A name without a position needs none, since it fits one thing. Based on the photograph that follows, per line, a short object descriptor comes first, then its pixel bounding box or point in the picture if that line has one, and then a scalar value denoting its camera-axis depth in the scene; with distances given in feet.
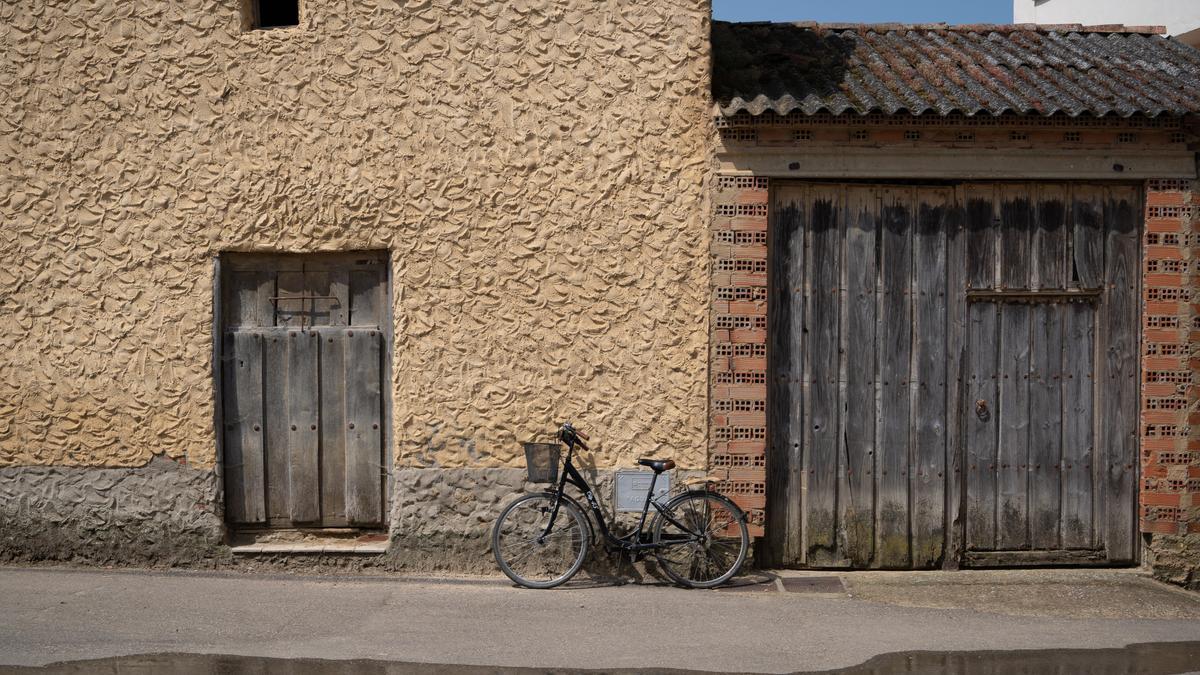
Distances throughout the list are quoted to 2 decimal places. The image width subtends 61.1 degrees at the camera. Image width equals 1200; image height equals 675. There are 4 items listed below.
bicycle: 22.17
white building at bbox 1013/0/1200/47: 33.94
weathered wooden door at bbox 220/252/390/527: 23.49
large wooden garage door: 22.89
